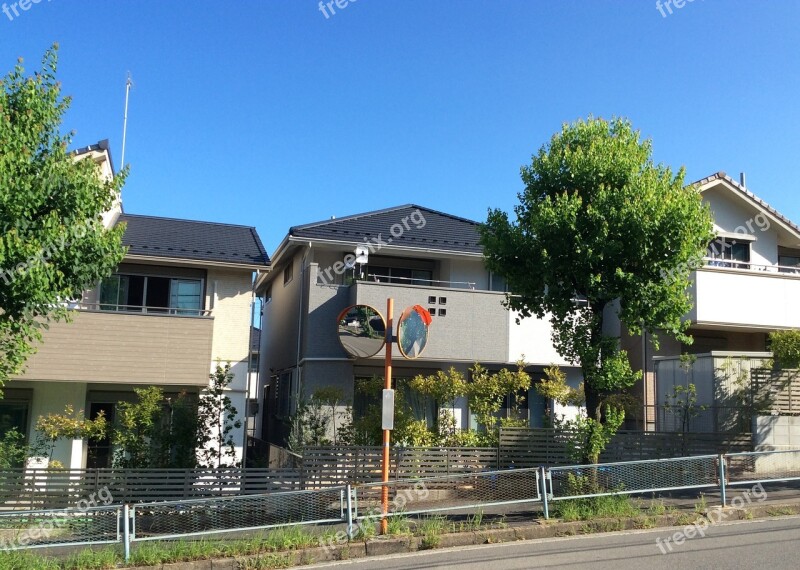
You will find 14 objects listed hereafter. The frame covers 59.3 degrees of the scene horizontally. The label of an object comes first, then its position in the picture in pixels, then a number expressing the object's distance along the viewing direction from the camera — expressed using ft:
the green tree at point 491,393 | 49.42
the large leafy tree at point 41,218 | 29.01
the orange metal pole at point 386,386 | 33.44
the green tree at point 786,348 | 49.97
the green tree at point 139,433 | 42.45
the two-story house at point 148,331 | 48.08
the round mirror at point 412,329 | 34.55
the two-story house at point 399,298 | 56.80
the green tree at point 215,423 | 45.42
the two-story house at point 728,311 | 53.01
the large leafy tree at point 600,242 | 37.47
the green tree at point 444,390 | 49.96
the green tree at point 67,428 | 44.42
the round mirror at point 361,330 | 55.01
